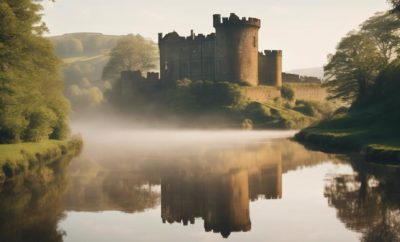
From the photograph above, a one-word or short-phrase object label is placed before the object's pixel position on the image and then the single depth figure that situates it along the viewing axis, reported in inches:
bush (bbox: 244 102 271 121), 3353.8
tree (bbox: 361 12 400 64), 2989.7
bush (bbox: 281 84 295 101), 3922.7
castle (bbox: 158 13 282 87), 3678.6
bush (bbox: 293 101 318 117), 3744.3
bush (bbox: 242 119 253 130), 3294.8
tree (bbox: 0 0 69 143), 1248.8
